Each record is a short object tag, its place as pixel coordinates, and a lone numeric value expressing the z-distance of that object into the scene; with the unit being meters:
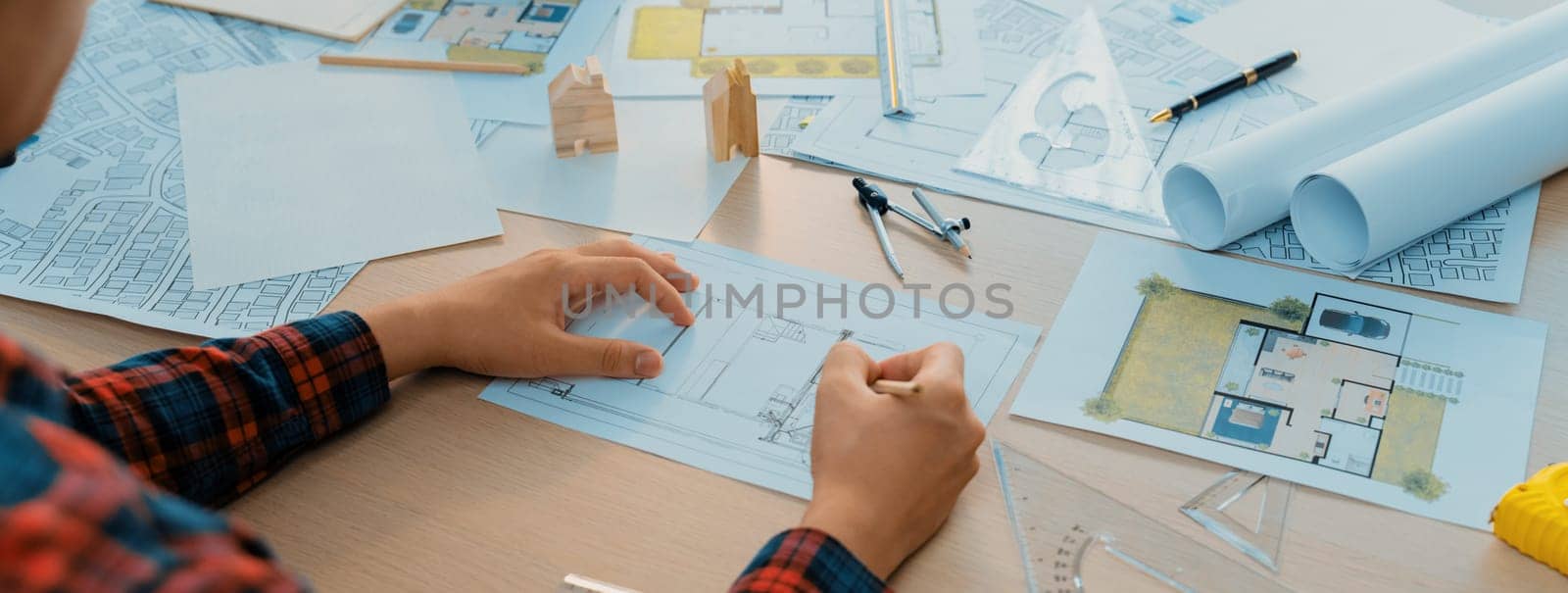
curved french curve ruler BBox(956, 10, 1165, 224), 1.05
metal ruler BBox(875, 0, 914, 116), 1.16
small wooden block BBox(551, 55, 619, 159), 1.08
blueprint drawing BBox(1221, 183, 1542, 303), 0.93
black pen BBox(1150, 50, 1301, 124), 1.13
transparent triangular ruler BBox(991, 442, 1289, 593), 0.71
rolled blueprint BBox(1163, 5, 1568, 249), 0.96
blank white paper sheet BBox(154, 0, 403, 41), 1.33
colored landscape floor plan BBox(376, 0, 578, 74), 1.28
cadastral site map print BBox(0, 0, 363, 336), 0.97
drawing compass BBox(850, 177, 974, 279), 0.99
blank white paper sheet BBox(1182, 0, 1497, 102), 1.16
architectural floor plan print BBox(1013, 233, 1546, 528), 0.78
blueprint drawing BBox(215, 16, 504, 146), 1.30
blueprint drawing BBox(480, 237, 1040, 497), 0.82
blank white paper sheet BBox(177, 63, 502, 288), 1.03
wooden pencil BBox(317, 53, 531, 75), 1.24
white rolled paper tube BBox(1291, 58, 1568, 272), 0.93
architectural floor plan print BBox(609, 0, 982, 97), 1.21
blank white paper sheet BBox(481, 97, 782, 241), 1.05
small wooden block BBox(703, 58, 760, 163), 1.05
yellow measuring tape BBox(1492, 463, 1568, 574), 0.70
